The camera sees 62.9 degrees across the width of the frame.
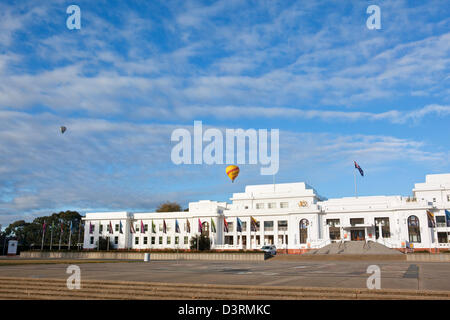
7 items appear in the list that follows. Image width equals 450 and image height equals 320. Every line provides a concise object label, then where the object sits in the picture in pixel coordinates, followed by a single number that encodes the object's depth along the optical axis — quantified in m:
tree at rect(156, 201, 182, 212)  119.99
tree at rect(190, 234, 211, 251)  65.69
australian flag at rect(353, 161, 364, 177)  71.26
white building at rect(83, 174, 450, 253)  64.81
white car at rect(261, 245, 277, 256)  63.45
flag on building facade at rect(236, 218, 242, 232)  62.64
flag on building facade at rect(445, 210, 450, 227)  55.51
